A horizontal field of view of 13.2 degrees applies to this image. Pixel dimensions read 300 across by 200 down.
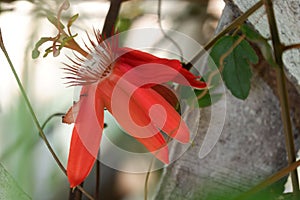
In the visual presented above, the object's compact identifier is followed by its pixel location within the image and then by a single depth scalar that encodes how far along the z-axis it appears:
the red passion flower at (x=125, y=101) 0.63
